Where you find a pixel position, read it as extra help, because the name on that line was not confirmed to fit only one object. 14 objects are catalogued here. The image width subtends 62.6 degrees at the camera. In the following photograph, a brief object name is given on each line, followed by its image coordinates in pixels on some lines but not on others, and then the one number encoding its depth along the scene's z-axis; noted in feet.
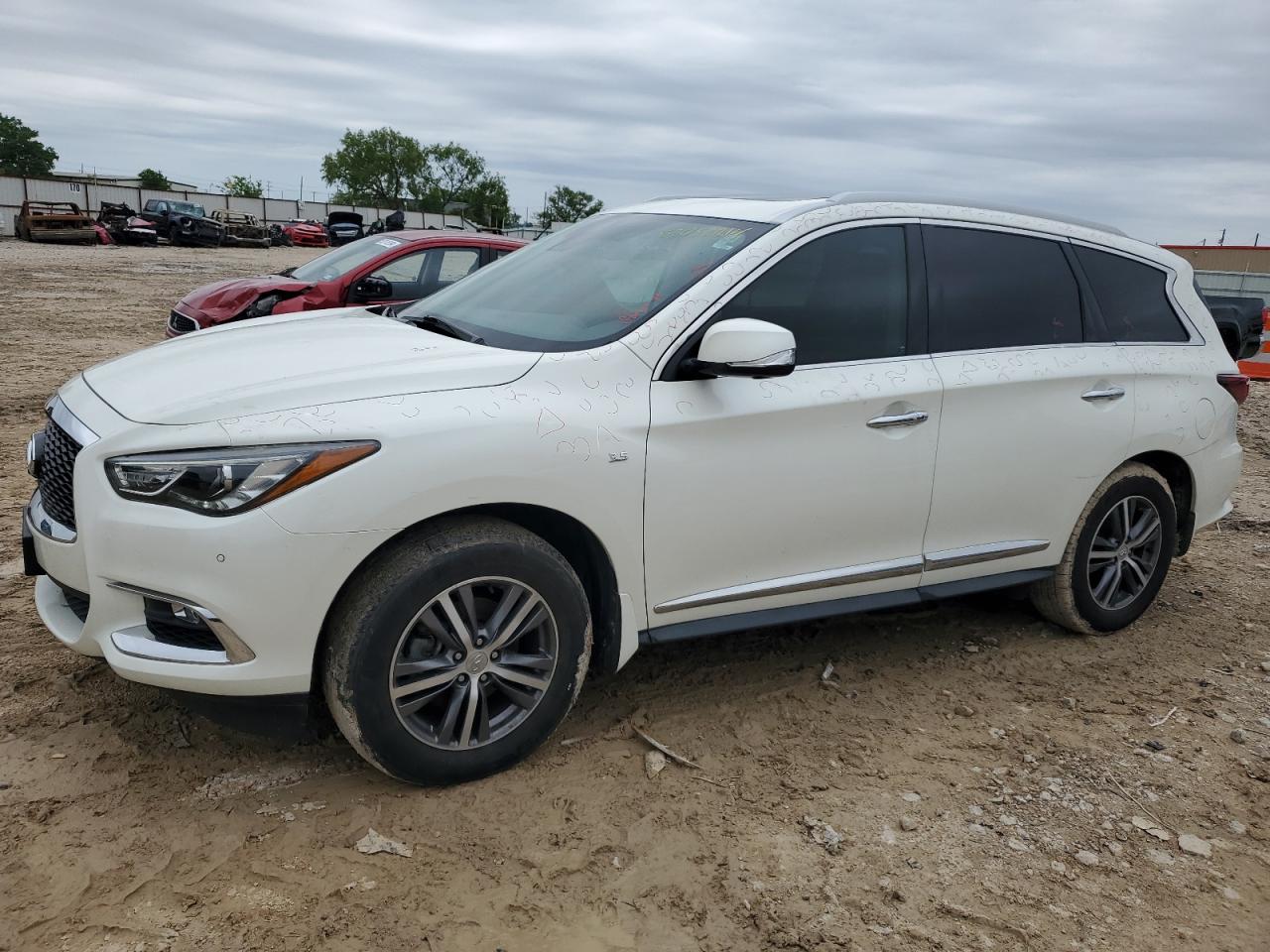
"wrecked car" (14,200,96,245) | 108.88
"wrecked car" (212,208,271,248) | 136.87
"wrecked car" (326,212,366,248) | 133.90
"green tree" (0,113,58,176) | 310.04
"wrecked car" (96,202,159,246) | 114.11
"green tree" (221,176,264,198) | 353.53
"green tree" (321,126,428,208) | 355.77
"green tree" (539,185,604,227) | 354.60
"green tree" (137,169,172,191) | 322.45
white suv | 9.24
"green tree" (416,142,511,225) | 362.33
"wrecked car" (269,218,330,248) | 150.92
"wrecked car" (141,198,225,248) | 122.83
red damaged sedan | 29.99
